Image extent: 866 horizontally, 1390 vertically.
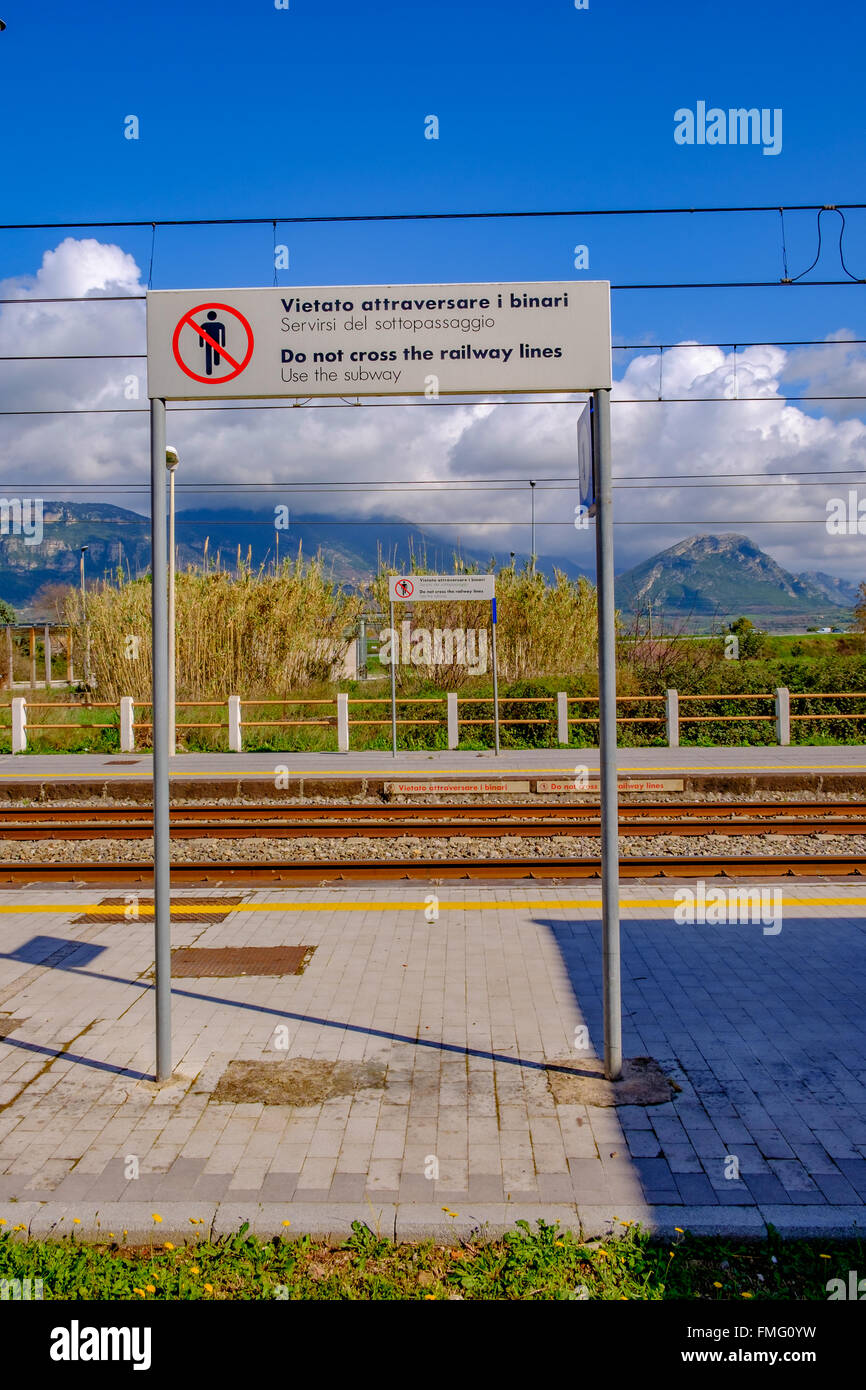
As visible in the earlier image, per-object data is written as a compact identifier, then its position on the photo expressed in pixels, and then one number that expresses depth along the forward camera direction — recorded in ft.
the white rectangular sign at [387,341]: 17.58
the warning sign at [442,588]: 57.88
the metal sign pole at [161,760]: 17.29
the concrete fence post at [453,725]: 62.64
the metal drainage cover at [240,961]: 23.24
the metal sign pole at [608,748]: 17.11
